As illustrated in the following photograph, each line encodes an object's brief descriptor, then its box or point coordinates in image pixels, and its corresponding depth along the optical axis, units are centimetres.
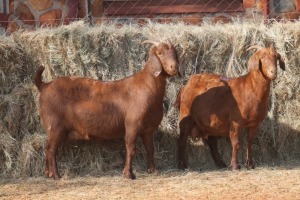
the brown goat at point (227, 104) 912
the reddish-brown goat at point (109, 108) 877
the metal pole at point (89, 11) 1192
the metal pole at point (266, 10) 1221
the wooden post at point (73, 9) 1280
